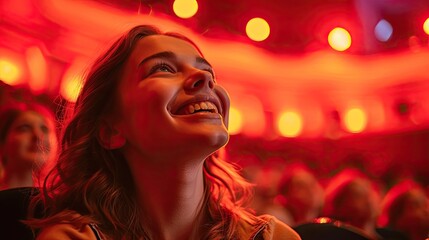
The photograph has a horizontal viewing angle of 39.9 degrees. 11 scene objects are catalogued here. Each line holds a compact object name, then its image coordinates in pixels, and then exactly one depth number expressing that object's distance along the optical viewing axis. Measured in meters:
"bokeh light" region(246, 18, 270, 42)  5.24
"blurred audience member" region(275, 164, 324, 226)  2.71
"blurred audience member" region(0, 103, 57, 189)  1.74
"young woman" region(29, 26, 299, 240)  1.13
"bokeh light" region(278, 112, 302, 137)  5.63
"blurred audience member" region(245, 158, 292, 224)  2.66
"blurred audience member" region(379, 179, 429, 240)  2.31
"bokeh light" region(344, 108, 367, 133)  5.68
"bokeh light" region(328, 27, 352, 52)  5.48
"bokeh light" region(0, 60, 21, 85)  3.64
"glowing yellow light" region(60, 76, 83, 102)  3.55
